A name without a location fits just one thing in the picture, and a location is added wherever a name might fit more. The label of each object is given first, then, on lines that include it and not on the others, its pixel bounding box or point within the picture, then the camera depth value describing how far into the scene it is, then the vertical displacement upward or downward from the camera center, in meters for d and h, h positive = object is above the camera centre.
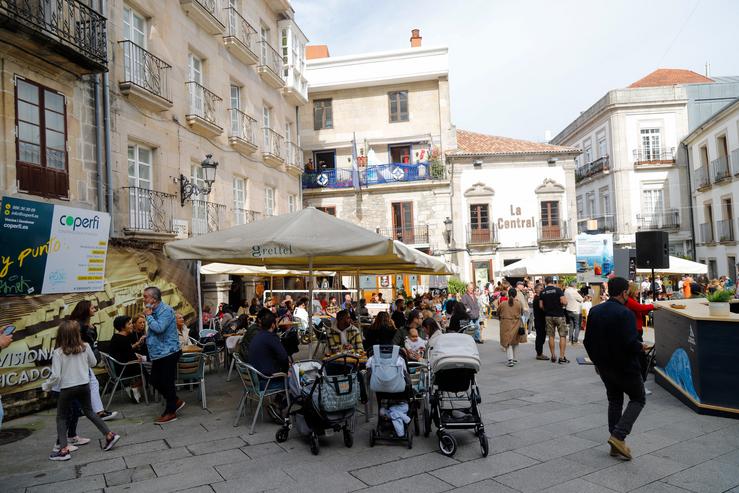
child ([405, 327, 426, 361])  7.21 -1.28
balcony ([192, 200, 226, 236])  13.96 +1.38
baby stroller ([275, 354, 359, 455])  5.43 -1.51
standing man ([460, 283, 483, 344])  14.52 -1.53
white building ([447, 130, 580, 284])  27.33 +2.63
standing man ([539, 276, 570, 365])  10.87 -1.36
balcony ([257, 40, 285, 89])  18.61 +7.46
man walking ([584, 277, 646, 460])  5.00 -1.11
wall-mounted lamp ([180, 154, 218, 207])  12.09 +2.02
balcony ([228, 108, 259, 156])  16.19 +4.29
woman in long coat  10.74 -1.50
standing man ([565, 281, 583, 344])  13.56 -1.62
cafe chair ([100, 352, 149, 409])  7.35 -1.48
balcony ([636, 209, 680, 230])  30.83 +1.56
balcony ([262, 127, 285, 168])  18.89 +4.33
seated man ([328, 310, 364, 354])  8.32 -1.27
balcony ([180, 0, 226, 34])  13.90 +6.99
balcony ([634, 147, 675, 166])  31.05 +5.48
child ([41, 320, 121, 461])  5.42 -1.12
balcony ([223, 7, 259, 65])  16.08 +7.45
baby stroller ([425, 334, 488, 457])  5.35 -1.38
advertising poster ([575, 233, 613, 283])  17.62 -0.29
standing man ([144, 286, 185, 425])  6.52 -1.03
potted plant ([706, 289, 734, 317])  6.52 -0.76
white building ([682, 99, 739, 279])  25.05 +2.96
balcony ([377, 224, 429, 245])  26.77 +1.18
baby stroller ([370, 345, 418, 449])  5.54 -1.47
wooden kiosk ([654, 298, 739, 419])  6.28 -1.50
